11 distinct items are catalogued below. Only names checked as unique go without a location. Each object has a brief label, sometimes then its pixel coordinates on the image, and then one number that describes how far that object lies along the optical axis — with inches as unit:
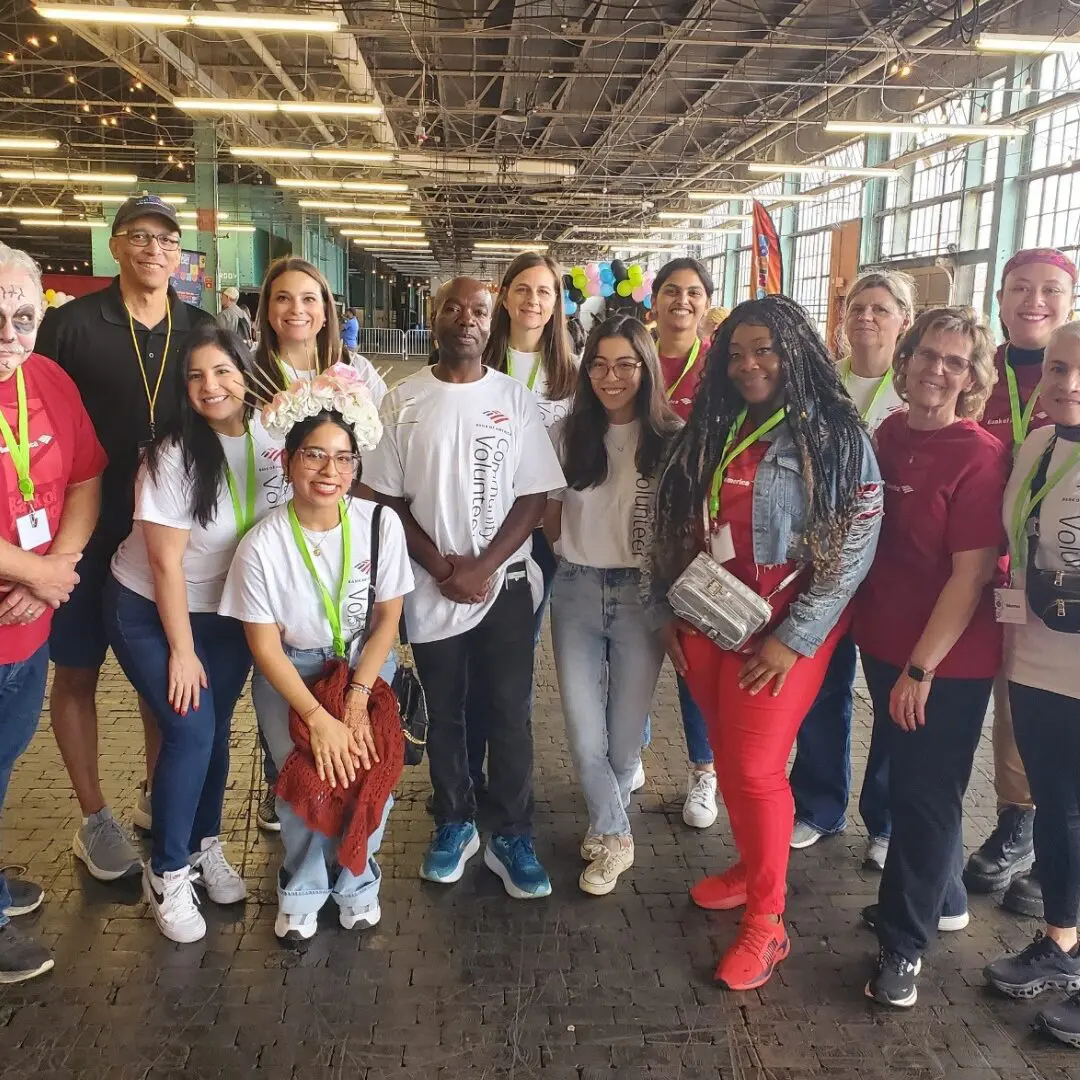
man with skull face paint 88.7
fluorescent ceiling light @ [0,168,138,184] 583.5
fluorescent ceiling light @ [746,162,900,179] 521.9
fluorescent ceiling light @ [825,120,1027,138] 423.5
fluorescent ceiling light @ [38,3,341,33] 303.0
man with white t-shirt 105.6
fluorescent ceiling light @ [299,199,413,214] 717.9
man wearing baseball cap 108.0
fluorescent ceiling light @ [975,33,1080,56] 317.4
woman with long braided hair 93.0
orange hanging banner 300.9
